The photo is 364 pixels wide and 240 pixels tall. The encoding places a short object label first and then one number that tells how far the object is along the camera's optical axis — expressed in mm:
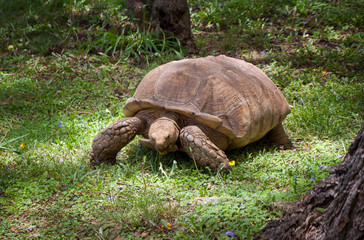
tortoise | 6859
